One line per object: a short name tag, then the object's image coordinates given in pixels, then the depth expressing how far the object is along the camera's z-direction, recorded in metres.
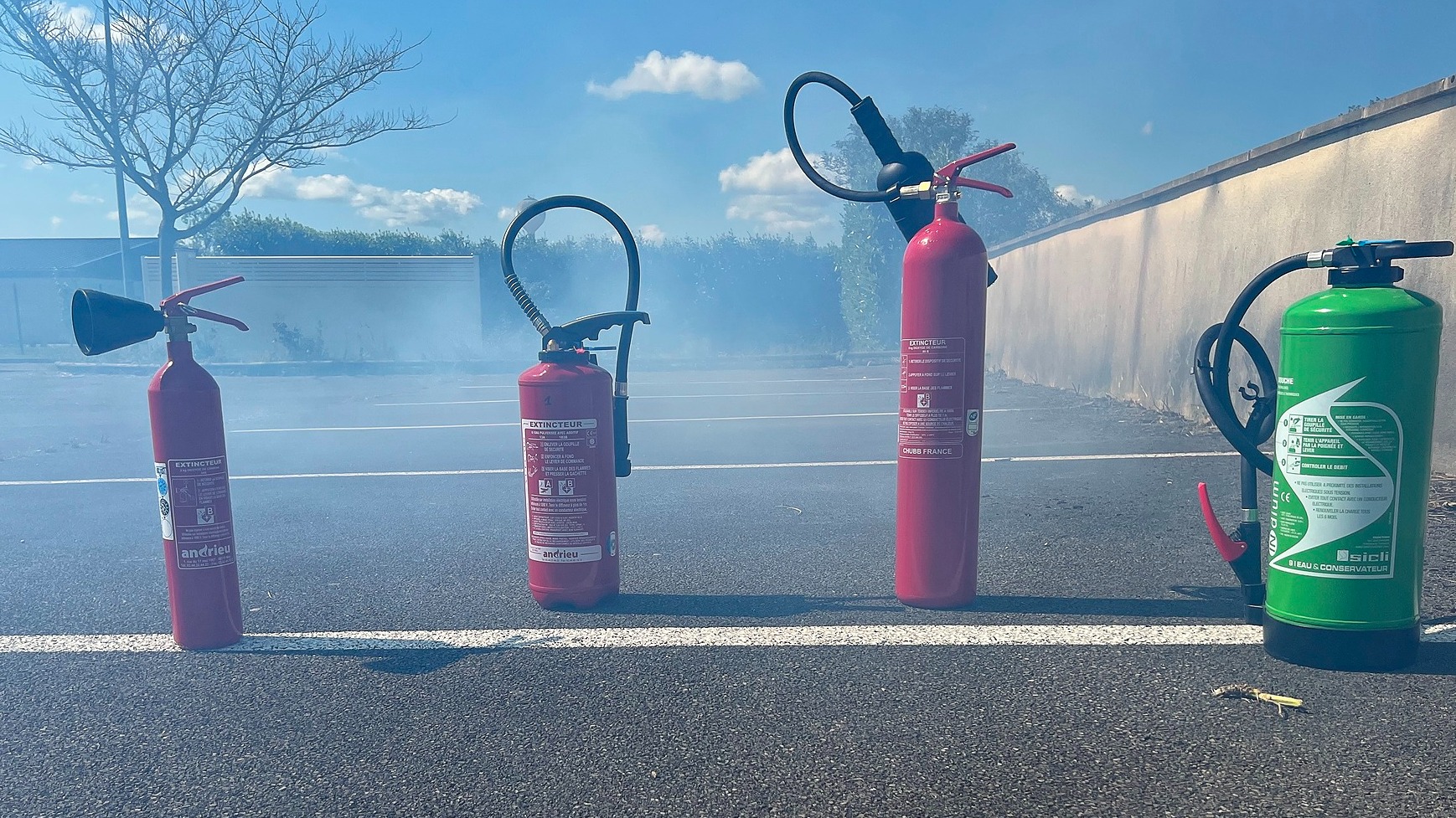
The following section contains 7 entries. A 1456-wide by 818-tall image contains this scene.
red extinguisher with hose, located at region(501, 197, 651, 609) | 3.52
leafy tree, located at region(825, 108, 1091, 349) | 31.11
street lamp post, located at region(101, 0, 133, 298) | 21.30
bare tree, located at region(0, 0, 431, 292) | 21.25
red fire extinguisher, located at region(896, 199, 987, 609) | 3.41
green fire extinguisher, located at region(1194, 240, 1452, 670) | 2.60
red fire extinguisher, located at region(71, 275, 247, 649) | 3.12
